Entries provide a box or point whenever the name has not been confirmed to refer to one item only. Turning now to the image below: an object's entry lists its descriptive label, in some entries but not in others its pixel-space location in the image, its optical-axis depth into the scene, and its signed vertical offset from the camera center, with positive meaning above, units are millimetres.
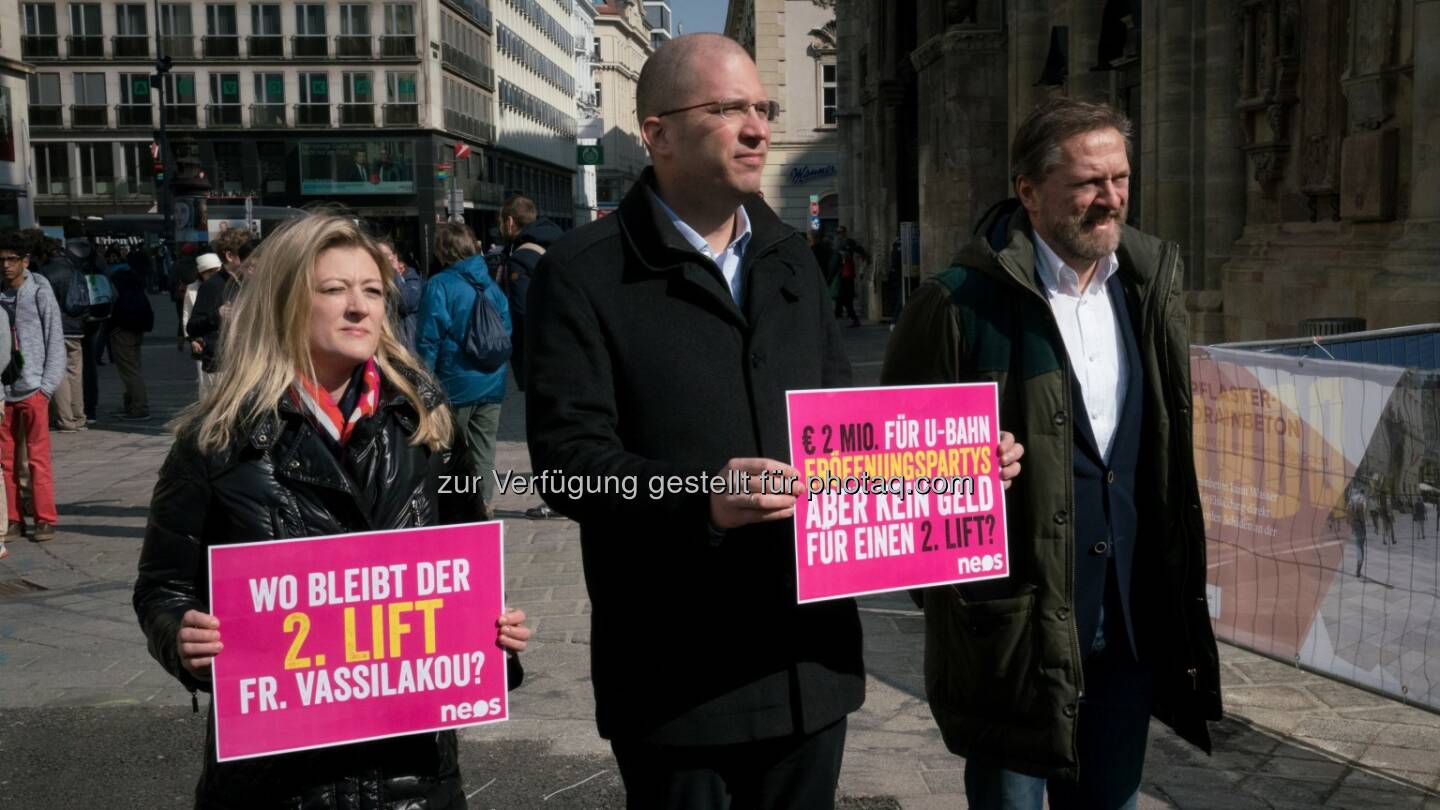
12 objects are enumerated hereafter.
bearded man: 3248 -470
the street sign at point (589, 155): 26750 +2456
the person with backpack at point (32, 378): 10227 -512
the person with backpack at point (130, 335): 17359 -397
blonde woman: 2865 -319
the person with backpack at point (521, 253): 9805 +260
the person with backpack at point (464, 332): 9289 -234
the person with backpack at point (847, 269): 30695 +352
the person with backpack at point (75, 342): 14773 -427
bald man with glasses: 2846 -298
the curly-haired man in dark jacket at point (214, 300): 11641 -8
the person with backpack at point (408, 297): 11201 -15
